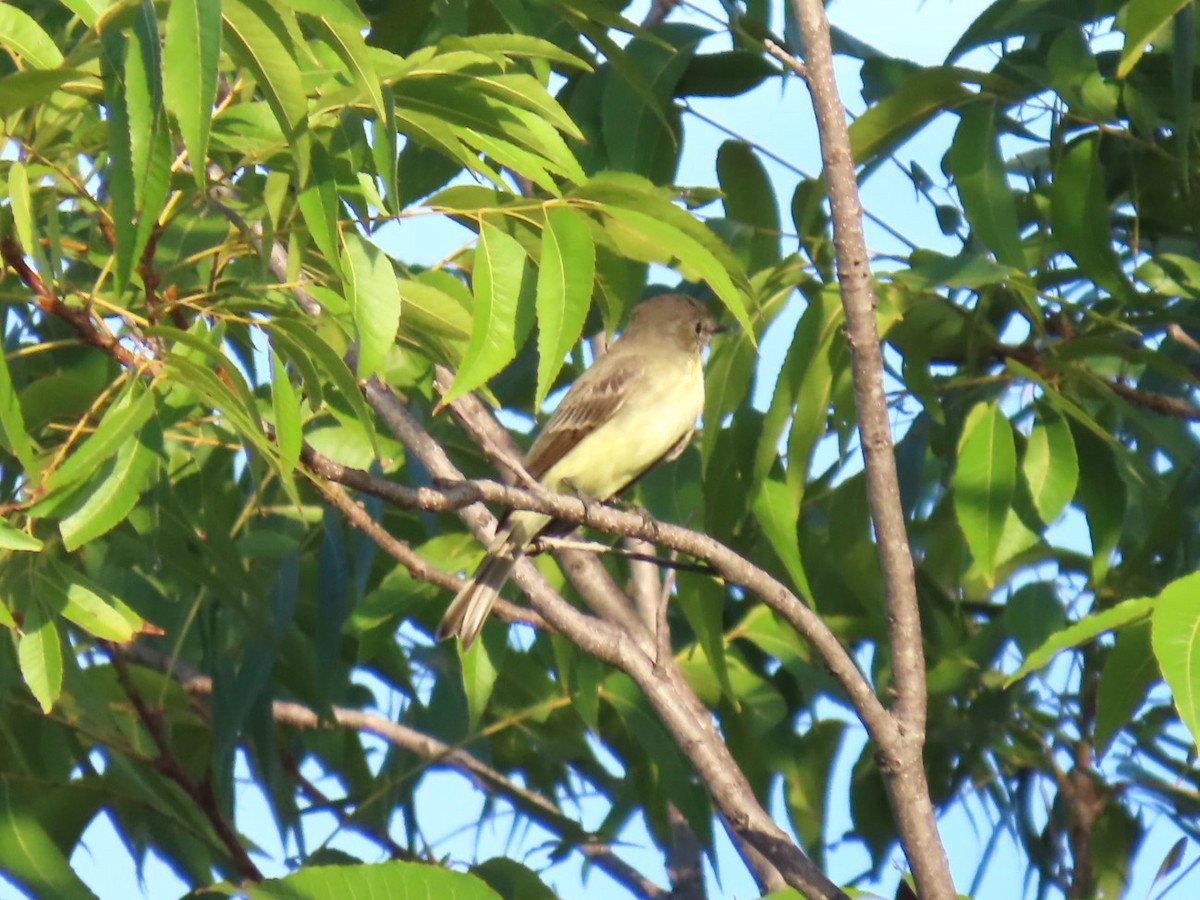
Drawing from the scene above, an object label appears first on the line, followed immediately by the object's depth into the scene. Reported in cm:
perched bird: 999
